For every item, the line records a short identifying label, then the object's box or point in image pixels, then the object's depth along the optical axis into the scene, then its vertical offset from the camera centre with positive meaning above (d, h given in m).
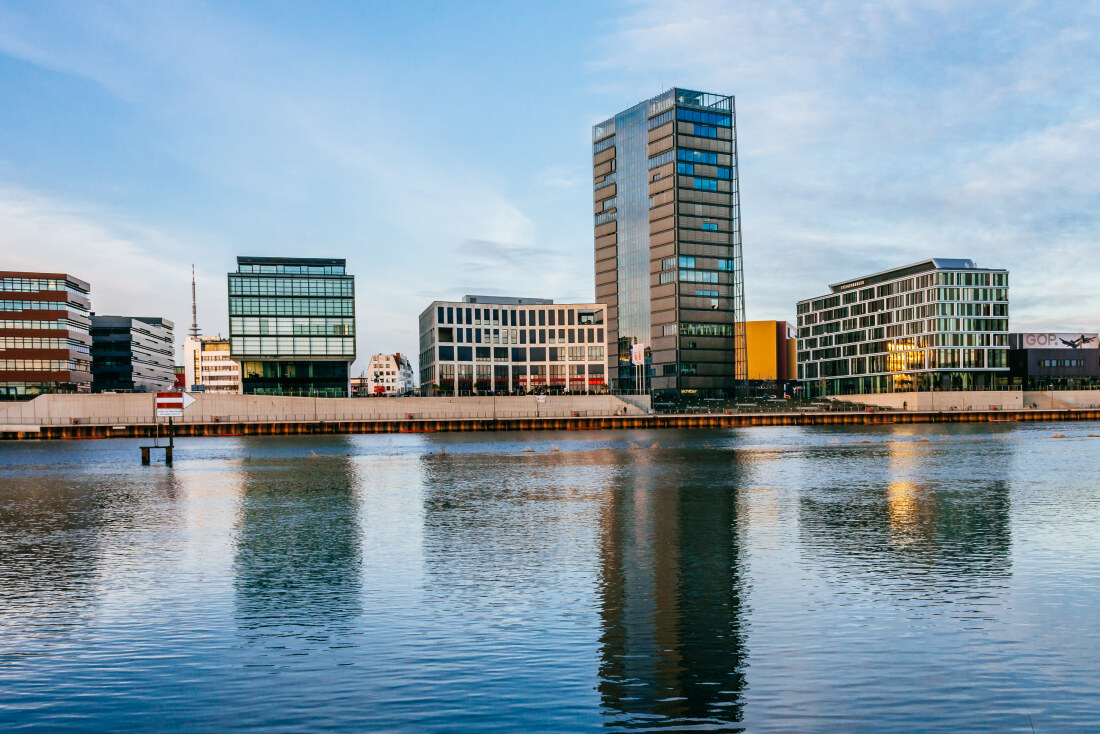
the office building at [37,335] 170.00 +12.18
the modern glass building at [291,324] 185.88 +14.62
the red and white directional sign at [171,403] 74.75 -0.63
